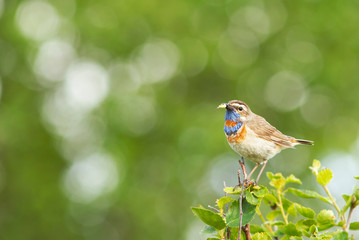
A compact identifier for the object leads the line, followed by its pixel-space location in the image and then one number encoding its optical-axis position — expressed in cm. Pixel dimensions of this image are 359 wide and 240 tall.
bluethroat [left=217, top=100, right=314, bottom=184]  784
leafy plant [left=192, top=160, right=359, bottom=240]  432
